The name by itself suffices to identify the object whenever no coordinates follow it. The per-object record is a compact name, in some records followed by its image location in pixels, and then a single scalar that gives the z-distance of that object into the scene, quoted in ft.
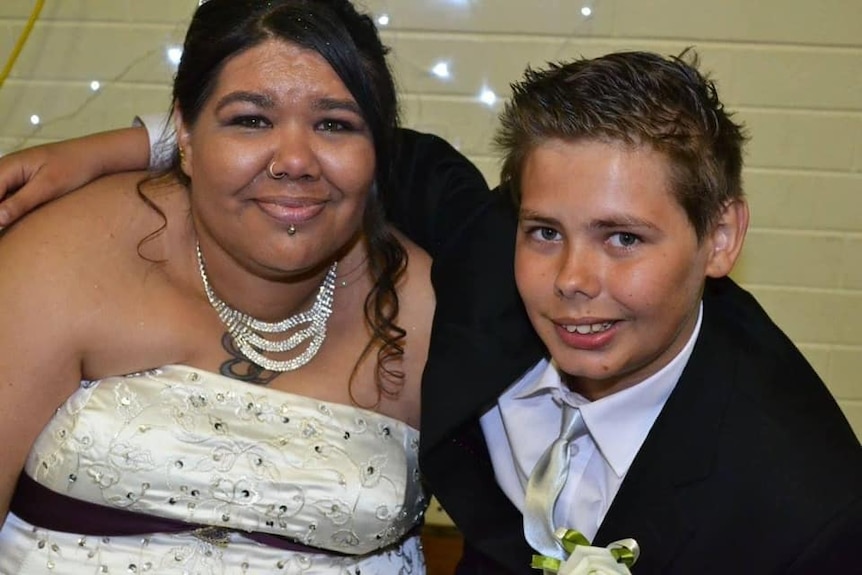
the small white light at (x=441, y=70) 8.63
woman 5.35
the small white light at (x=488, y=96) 8.61
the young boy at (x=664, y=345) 4.57
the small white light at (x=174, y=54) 8.63
